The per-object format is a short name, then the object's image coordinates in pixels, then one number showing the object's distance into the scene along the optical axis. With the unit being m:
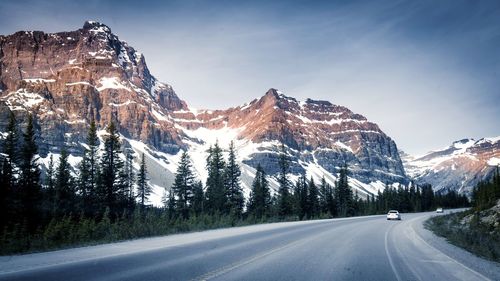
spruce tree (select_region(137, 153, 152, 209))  78.54
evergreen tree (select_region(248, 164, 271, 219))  64.44
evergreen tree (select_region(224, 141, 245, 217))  57.76
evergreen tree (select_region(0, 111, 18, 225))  38.25
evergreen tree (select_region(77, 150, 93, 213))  54.60
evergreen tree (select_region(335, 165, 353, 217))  93.62
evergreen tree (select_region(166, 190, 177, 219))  67.68
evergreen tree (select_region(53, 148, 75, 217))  53.64
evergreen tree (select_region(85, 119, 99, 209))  52.49
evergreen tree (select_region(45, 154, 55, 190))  62.30
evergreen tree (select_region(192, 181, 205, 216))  63.47
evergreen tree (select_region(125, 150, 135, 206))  63.88
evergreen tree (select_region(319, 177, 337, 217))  89.45
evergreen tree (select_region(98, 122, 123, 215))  49.88
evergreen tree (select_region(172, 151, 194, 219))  64.38
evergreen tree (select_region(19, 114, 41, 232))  43.03
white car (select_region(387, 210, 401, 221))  53.61
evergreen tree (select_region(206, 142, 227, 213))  56.75
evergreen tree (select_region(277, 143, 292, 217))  68.06
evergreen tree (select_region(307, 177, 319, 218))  80.56
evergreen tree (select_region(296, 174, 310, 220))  75.56
